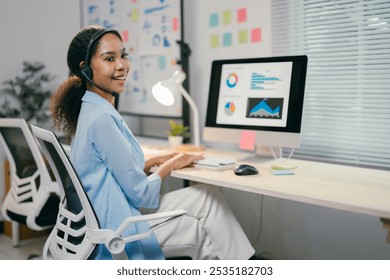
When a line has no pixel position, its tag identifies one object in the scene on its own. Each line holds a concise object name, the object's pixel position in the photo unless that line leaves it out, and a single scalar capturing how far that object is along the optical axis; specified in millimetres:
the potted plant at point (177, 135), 2590
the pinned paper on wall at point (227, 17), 2600
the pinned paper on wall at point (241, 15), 2520
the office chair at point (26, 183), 2330
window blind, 1987
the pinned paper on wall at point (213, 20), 2684
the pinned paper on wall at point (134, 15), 3127
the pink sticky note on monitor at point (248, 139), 2100
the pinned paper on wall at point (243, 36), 2527
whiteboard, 2887
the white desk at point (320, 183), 1400
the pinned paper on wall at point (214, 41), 2699
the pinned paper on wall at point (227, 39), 2619
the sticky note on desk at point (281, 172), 1832
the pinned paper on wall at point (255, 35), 2457
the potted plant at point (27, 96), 3119
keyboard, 1946
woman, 1548
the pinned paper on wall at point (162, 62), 2963
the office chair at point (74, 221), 1460
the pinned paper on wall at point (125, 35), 3228
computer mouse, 1811
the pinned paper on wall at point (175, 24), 2828
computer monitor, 1985
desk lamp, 2270
